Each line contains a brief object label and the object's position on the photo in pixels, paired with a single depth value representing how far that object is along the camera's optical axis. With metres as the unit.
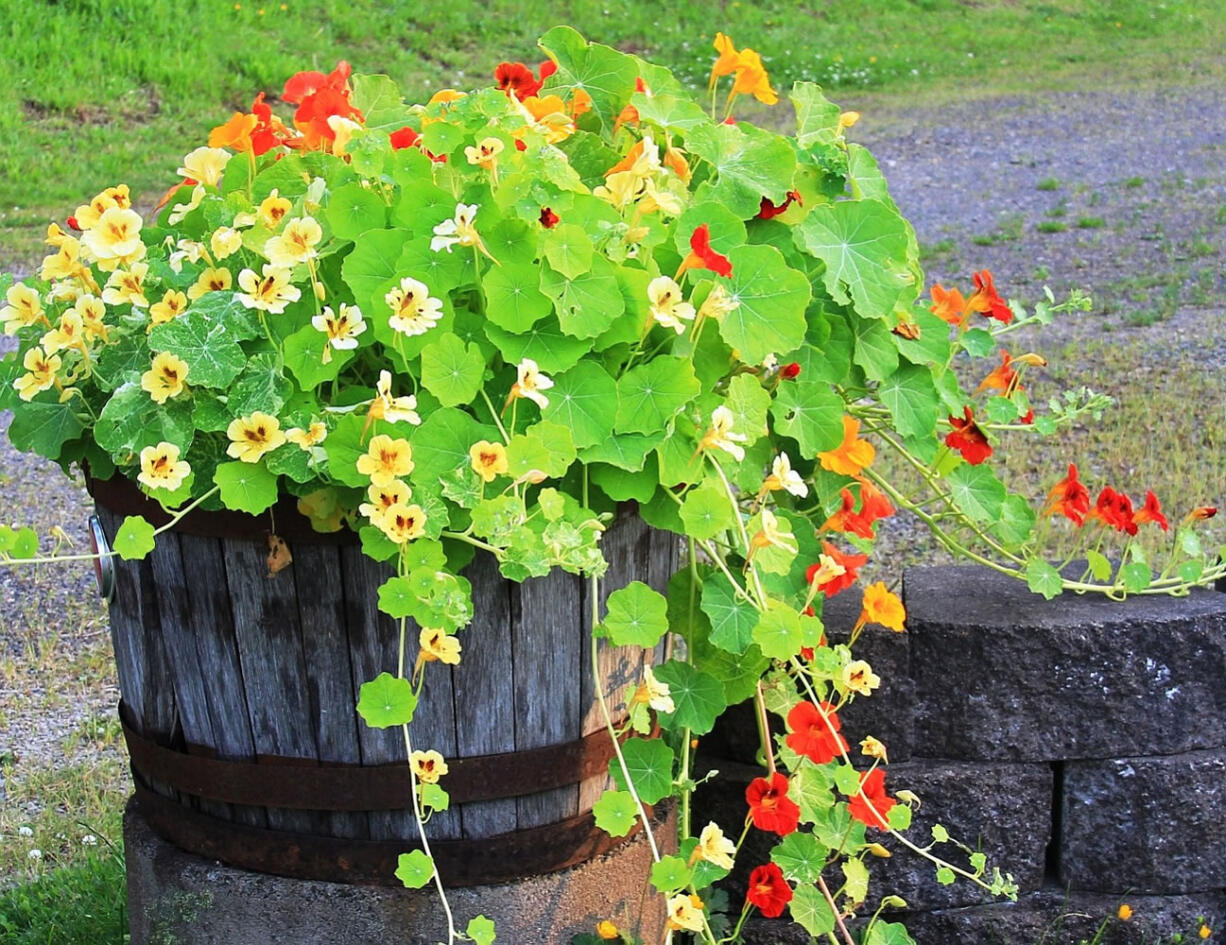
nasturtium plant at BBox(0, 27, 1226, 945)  3.21
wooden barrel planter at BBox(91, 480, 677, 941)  3.32
